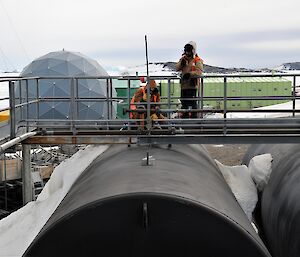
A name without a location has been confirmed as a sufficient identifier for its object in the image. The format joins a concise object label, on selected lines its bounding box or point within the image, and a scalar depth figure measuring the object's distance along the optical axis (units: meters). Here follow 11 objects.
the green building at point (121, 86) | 24.70
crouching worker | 6.35
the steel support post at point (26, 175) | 7.68
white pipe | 5.60
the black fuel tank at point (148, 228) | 3.63
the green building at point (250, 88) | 31.53
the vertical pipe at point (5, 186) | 12.97
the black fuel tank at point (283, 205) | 5.47
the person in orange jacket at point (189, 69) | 7.04
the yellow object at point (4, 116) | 10.91
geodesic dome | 17.12
